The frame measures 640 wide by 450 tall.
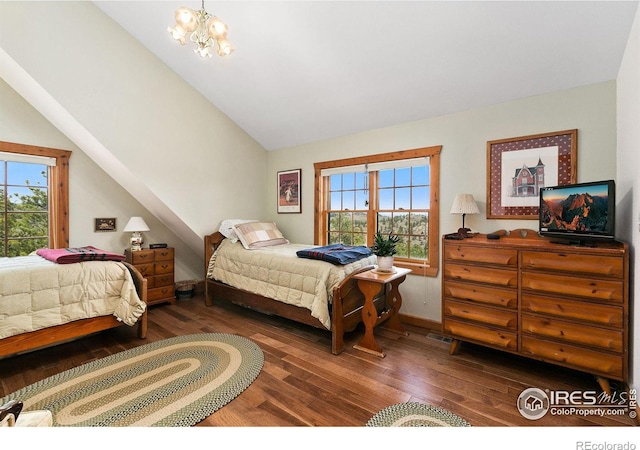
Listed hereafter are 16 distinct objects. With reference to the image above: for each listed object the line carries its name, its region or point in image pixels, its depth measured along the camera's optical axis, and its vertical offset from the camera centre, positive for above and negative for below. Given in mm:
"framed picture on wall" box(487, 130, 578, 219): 2447 +458
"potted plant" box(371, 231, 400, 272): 2715 -283
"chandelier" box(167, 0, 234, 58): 1845 +1241
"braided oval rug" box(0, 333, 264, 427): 1745 -1122
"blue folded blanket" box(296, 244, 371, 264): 2729 -305
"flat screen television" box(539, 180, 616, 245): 1917 +70
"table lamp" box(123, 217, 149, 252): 3639 -72
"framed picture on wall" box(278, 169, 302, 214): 4355 +458
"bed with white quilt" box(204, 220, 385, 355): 2592 -570
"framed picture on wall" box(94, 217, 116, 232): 3703 -22
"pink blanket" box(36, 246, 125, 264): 2549 -299
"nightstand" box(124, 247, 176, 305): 3641 -607
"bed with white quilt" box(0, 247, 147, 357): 2227 -622
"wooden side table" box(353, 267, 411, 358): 2535 -695
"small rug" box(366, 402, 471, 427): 1688 -1145
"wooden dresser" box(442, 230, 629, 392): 1863 -555
